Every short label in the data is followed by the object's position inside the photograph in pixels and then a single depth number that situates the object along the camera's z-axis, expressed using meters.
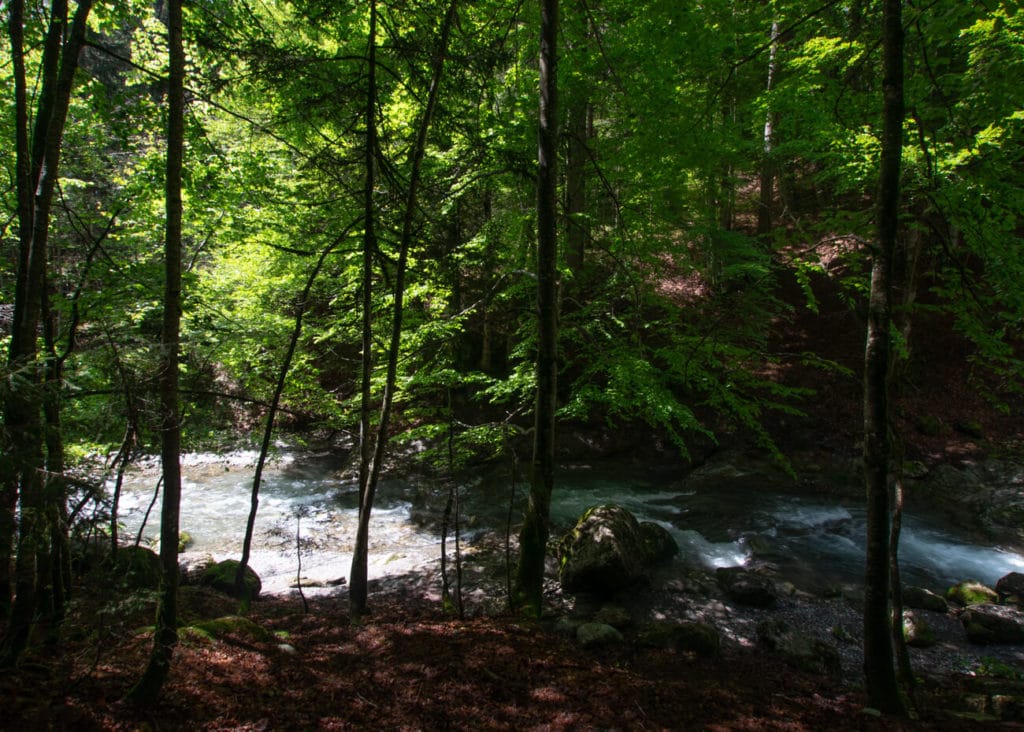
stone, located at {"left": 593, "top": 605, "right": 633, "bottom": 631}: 8.07
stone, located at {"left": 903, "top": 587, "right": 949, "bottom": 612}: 8.76
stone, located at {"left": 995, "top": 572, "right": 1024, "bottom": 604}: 9.00
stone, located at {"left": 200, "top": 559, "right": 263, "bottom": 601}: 9.20
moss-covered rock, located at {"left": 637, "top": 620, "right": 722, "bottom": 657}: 7.18
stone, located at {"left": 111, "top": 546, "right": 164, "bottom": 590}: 7.78
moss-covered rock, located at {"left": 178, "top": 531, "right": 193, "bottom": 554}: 11.61
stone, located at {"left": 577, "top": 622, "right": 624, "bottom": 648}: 7.12
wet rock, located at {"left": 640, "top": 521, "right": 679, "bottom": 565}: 10.28
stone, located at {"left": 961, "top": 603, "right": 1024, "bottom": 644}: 7.80
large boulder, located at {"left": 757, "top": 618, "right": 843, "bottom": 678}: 7.02
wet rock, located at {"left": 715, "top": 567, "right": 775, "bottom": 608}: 8.84
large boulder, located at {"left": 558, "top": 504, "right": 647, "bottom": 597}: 9.05
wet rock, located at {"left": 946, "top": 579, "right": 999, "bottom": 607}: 8.89
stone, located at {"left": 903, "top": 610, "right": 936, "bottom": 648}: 7.77
